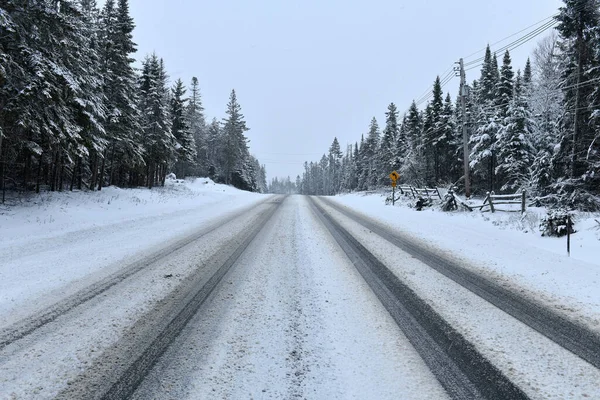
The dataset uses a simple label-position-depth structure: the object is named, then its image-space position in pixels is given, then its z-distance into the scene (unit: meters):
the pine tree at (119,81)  19.33
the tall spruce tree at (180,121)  35.34
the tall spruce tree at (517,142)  25.62
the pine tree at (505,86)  29.45
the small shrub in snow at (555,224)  8.24
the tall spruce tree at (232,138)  49.53
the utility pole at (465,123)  18.77
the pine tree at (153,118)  26.78
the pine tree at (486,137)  29.31
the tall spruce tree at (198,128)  53.53
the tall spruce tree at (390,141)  47.29
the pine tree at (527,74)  35.01
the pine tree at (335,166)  96.54
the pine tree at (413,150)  39.44
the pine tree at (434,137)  37.59
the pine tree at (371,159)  55.50
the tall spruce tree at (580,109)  15.53
